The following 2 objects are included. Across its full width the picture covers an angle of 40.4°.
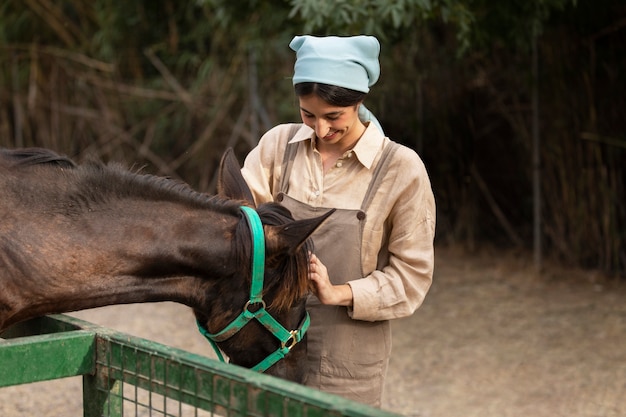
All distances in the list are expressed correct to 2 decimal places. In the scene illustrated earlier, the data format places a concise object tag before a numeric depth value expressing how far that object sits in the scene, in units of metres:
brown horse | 2.22
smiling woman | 2.25
